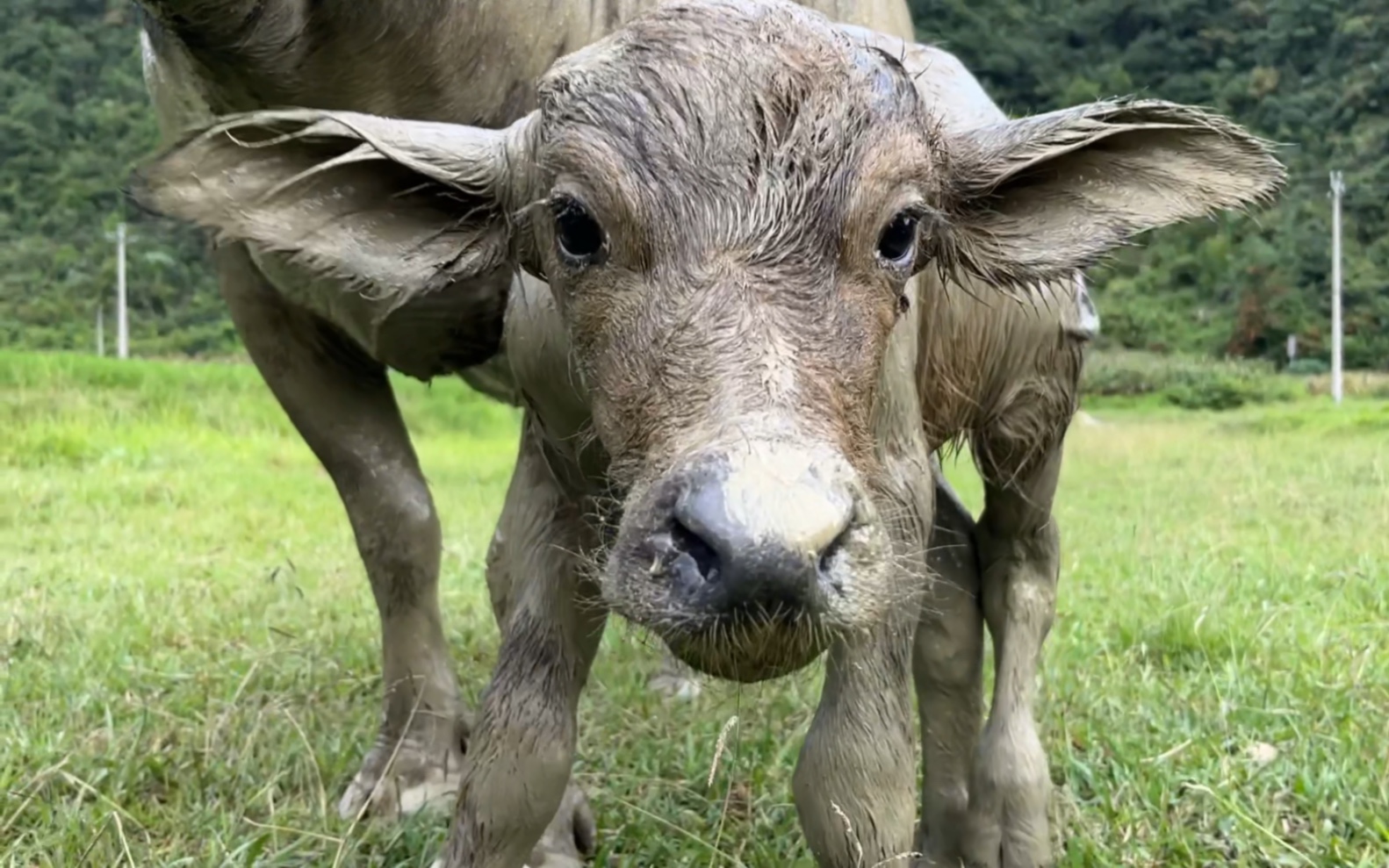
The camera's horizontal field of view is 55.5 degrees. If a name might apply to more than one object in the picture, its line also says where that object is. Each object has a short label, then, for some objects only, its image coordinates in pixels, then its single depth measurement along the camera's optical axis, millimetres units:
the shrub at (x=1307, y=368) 27609
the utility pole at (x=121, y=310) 30438
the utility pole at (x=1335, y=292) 23500
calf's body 1506
